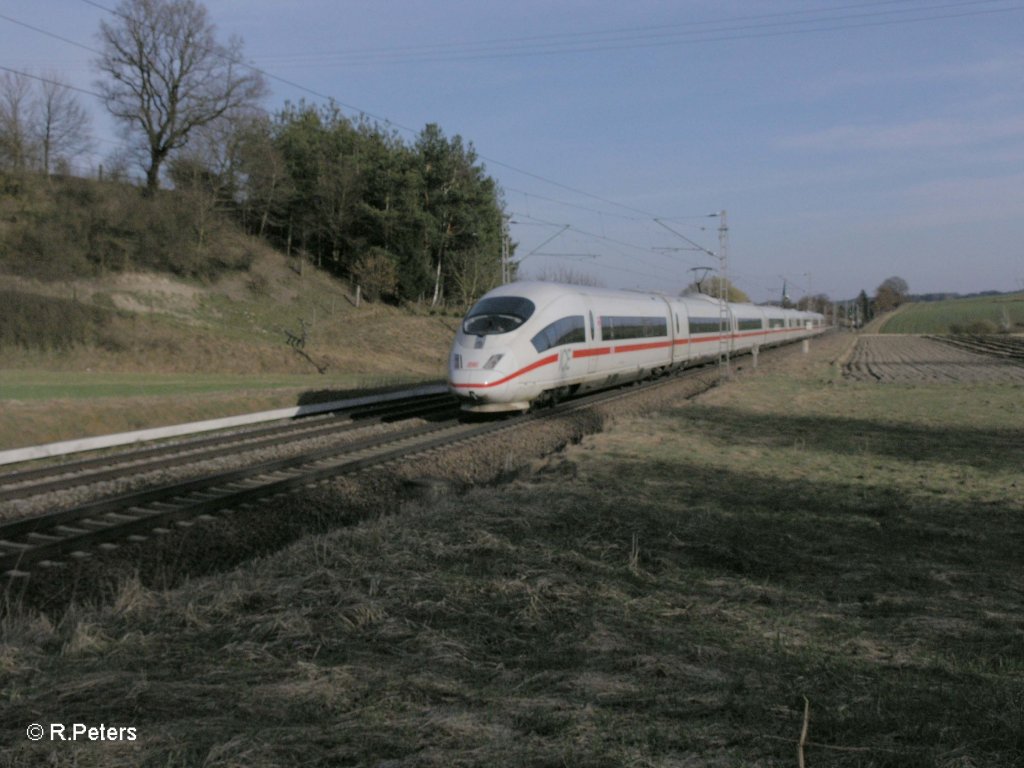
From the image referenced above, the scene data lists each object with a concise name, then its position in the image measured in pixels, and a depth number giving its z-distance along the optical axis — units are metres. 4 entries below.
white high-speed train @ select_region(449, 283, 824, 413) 18.30
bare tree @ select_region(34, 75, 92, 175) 49.91
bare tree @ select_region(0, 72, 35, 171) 46.09
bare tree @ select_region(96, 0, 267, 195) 50.94
